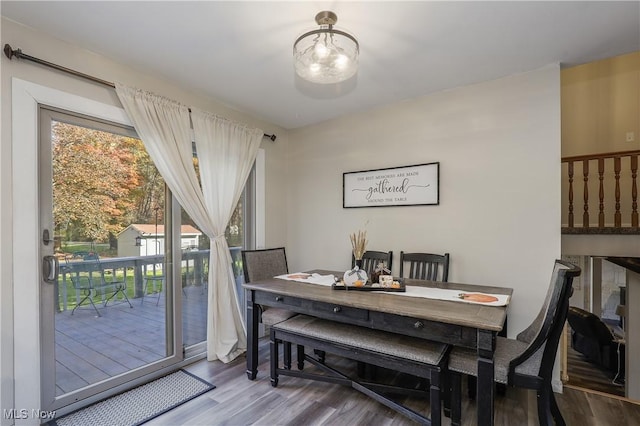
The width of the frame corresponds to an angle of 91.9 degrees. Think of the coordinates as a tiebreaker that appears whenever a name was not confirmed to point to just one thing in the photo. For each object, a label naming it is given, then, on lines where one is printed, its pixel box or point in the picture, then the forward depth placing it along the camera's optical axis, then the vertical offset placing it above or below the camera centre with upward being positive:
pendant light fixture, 1.72 +0.92
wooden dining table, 1.56 -0.61
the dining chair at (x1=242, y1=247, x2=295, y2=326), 2.58 -0.53
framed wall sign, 2.90 +0.26
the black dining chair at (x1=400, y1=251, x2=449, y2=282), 2.72 -0.49
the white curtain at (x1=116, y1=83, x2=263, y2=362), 2.47 +0.41
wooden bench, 1.73 -0.86
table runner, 1.90 -0.56
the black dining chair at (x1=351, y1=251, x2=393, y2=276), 3.04 -0.46
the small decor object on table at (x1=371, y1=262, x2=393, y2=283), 2.37 -0.47
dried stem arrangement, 2.53 -0.29
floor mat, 1.99 -1.32
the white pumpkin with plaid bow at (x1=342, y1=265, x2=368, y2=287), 2.30 -0.49
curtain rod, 1.81 +0.96
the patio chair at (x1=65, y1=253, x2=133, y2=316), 2.18 -0.47
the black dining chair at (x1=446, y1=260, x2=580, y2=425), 1.54 -0.83
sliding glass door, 2.03 -0.34
